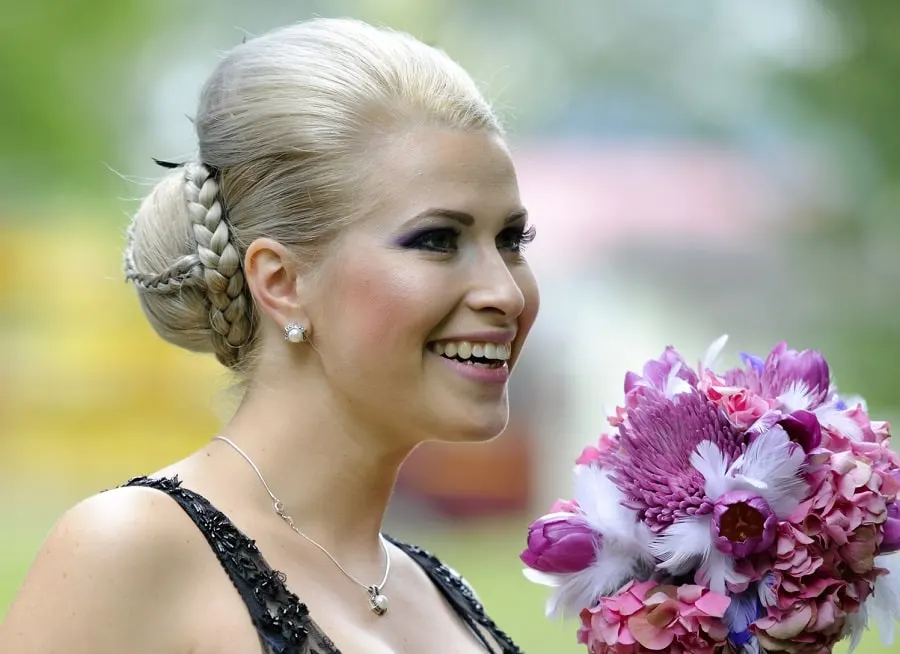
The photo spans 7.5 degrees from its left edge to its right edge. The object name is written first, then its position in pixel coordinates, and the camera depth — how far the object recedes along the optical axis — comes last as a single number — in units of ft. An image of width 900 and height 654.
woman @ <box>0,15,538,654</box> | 12.73
